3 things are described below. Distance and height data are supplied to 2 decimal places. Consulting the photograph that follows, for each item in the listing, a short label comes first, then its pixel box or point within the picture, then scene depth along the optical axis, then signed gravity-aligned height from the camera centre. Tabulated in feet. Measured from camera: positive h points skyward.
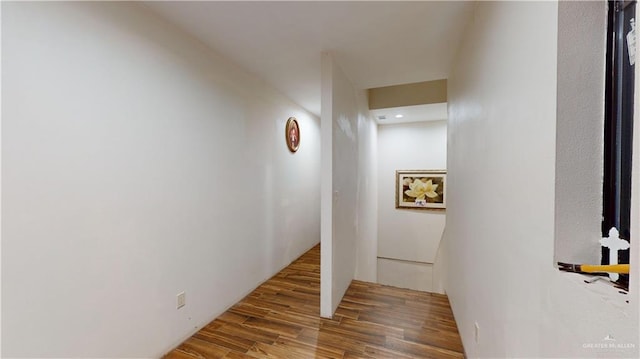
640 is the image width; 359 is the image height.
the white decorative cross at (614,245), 1.99 -0.57
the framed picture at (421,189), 14.44 -0.80
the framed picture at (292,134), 11.29 +1.96
